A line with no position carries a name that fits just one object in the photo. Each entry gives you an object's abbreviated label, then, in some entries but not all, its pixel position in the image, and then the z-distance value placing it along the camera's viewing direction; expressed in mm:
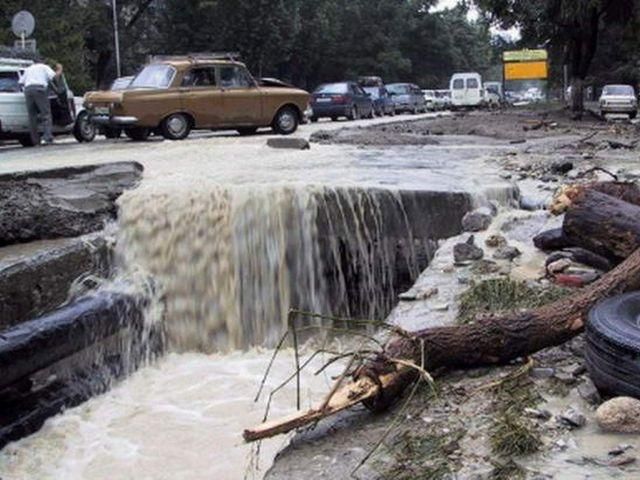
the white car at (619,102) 33656
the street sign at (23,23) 19312
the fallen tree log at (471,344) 3666
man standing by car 15609
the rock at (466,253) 6105
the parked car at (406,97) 39406
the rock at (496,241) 6413
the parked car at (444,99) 46909
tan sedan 16406
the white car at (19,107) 16188
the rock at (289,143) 13844
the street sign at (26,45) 21606
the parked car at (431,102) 45981
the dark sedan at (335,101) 28844
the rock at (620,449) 3043
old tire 3391
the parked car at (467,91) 44203
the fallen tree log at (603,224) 5141
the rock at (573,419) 3318
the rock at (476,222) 7215
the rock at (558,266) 5473
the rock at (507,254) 6070
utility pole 33691
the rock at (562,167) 9766
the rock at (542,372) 3857
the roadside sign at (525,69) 51375
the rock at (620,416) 3207
